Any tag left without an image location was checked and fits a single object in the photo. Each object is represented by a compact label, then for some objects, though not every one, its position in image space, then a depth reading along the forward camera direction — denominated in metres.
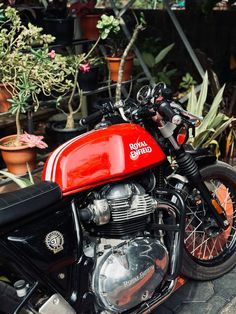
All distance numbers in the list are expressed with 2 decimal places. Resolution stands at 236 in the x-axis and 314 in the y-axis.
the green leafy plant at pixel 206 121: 3.27
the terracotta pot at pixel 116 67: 3.85
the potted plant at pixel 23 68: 2.80
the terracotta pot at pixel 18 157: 2.86
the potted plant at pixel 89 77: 3.56
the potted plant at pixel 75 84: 3.23
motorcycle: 1.64
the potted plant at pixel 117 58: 3.81
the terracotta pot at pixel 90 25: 3.74
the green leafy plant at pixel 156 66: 4.59
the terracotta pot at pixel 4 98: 3.02
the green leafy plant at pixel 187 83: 4.64
